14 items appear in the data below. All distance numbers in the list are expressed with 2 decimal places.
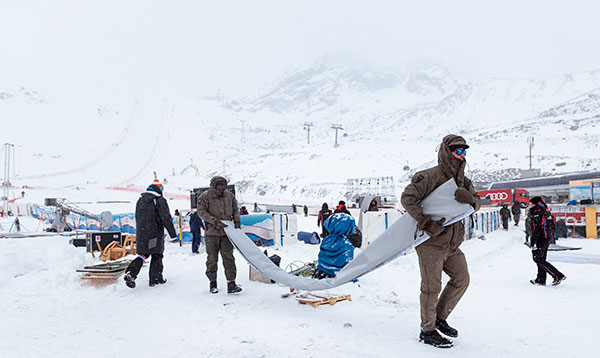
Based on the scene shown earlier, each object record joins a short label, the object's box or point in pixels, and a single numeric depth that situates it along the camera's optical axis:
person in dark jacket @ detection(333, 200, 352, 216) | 8.76
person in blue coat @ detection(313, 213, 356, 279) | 5.52
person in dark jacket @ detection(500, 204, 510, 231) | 19.38
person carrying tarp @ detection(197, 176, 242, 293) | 5.79
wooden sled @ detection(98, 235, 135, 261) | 8.79
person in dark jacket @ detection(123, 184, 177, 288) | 6.20
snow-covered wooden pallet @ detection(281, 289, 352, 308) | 4.97
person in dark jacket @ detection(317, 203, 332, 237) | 12.62
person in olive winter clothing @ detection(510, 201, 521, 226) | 21.67
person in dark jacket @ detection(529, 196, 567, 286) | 6.41
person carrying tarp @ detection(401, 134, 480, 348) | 3.39
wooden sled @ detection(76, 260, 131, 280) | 6.75
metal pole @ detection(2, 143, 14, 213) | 32.53
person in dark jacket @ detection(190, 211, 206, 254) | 11.01
